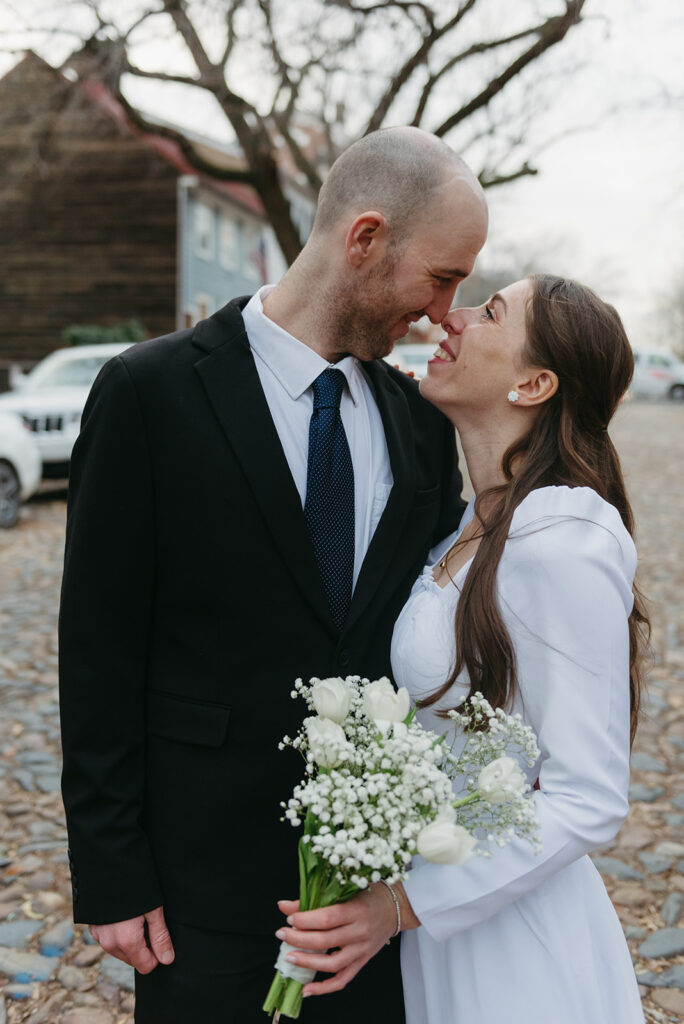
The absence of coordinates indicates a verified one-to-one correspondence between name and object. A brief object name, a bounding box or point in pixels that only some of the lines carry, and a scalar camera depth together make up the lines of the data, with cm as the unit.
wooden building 2680
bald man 215
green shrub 2397
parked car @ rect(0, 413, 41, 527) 1136
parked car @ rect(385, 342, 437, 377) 2254
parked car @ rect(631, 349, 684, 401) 4447
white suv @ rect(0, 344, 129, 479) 1255
